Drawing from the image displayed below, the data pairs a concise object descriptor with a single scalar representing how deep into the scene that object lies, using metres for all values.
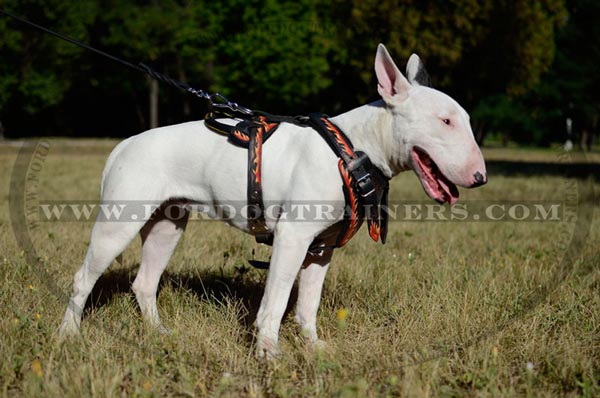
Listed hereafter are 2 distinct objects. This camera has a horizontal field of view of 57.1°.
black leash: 3.35
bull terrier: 2.71
